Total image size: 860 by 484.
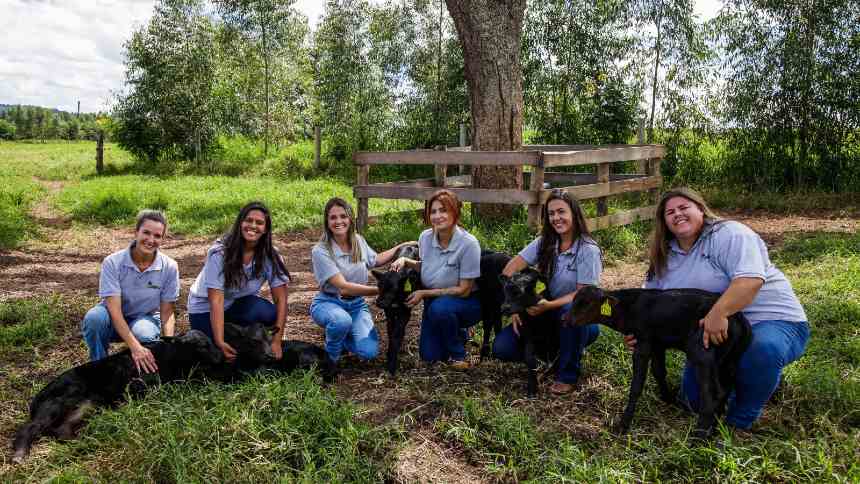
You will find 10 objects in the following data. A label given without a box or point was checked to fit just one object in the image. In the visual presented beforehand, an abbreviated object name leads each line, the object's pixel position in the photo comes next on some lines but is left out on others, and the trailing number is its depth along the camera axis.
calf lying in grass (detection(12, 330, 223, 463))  3.63
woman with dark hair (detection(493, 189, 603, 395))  4.20
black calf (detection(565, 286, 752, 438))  3.37
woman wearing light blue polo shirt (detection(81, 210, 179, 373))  4.30
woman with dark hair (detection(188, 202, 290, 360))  4.45
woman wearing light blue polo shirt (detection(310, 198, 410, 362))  4.68
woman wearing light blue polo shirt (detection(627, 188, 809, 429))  3.33
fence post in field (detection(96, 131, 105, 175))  19.88
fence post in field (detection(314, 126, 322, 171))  17.58
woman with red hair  4.61
